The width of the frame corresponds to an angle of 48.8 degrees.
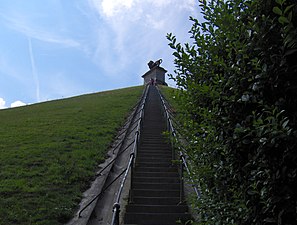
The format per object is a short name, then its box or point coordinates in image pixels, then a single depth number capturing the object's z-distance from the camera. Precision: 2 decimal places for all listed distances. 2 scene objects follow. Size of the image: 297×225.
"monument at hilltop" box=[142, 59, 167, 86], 47.12
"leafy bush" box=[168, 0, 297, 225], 1.66
